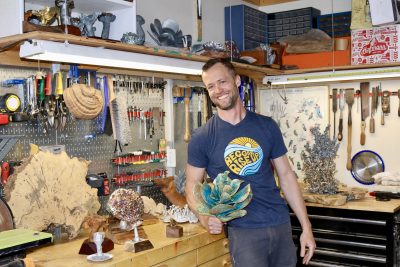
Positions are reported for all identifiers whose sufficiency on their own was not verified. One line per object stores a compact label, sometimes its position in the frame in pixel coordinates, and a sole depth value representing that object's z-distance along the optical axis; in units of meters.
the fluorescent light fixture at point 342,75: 3.92
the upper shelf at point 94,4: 2.94
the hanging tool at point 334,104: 4.83
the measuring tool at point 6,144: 2.78
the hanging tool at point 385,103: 4.55
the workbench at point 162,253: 2.49
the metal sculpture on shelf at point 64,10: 2.64
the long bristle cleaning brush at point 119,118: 3.44
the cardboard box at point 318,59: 4.54
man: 2.58
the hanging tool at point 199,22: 4.32
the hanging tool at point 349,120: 4.73
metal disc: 4.65
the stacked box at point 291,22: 4.81
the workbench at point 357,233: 3.58
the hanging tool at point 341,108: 4.79
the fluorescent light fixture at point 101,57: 2.40
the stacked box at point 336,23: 4.70
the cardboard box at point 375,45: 4.23
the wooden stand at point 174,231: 2.91
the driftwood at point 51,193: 2.67
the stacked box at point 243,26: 4.64
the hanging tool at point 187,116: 4.10
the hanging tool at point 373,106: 4.61
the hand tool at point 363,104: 4.66
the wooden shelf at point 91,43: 2.42
